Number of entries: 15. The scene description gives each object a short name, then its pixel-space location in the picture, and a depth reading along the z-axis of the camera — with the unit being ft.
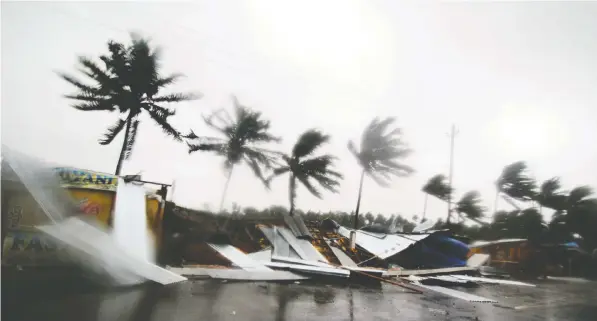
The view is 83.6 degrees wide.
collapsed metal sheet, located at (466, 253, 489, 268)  27.63
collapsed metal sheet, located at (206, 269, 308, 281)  18.63
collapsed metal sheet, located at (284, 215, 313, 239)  22.04
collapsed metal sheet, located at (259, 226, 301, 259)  21.50
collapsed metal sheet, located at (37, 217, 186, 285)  14.61
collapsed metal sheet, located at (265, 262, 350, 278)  20.77
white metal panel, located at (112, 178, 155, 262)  16.11
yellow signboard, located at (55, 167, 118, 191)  15.43
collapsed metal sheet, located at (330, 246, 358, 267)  22.95
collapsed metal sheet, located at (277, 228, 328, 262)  21.85
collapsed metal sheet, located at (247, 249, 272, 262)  20.81
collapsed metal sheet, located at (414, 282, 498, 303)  20.08
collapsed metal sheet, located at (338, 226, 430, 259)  24.65
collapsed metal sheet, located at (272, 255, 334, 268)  21.45
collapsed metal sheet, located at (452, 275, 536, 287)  25.36
